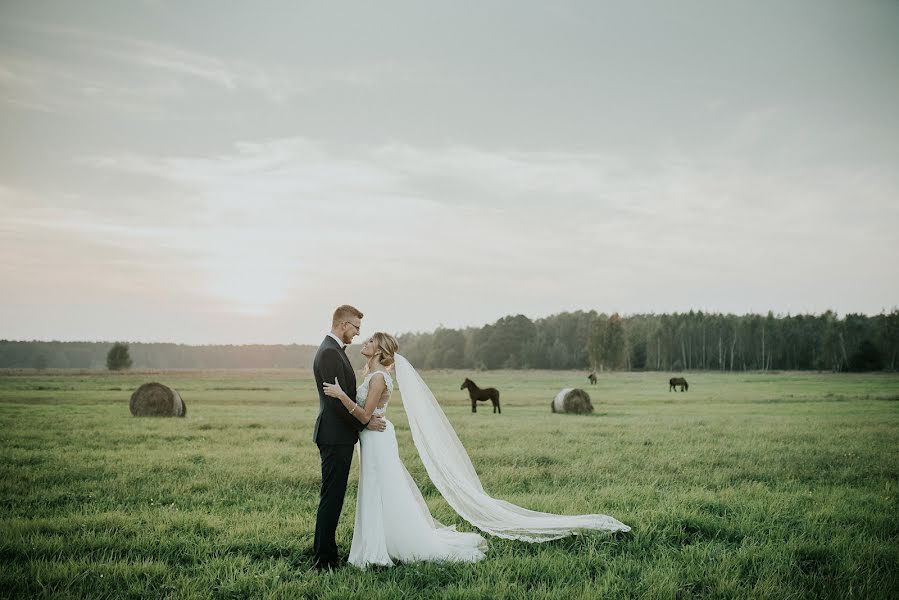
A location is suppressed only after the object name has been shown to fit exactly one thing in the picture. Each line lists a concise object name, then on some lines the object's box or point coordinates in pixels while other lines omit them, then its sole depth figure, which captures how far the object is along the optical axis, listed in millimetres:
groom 6609
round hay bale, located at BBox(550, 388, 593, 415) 29500
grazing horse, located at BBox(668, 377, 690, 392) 53731
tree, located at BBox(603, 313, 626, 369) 114500
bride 6859
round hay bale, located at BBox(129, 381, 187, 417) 25625
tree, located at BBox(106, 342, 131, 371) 109000
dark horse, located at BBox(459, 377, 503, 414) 31250
